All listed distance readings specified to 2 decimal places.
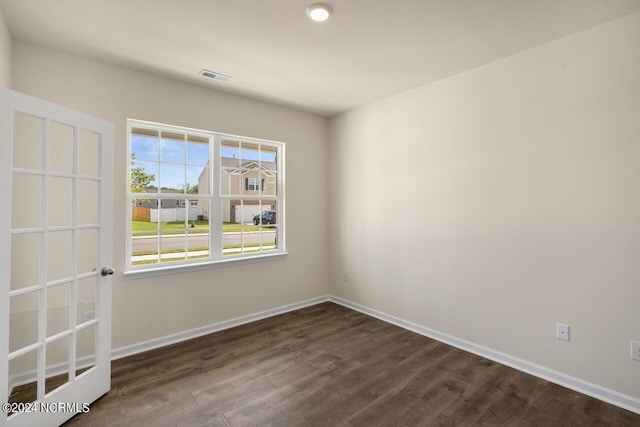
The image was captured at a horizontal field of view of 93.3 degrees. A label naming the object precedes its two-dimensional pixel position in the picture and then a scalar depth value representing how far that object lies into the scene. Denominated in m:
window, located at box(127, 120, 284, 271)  3.05
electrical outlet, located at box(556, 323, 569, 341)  2.39
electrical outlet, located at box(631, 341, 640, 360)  2.09
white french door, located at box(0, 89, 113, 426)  1.71
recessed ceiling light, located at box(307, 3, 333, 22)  1.99
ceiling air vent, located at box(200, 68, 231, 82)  2.97
